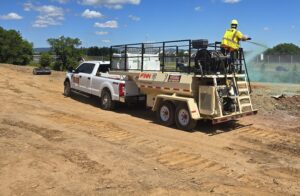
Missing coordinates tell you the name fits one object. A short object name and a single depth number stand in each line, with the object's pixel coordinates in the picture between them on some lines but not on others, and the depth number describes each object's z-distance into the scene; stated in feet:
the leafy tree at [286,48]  222.86
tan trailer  25.92
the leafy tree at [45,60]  160.81
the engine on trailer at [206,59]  26.44
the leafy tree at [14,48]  166.04
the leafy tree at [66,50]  174.30
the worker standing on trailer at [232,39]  27.63
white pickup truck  33.19
